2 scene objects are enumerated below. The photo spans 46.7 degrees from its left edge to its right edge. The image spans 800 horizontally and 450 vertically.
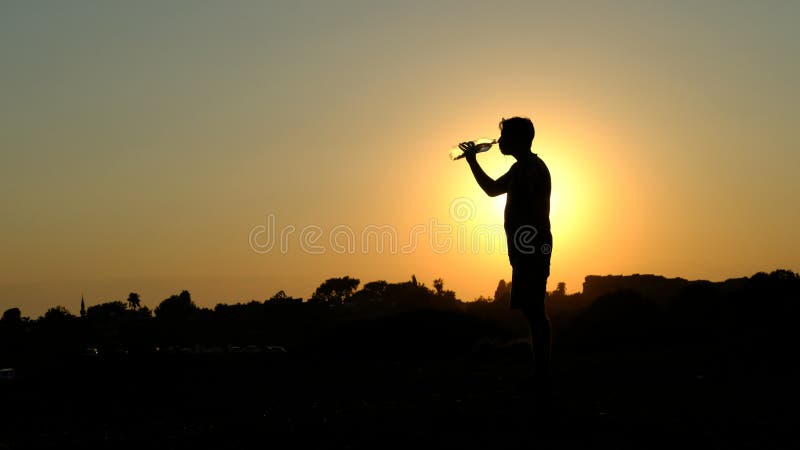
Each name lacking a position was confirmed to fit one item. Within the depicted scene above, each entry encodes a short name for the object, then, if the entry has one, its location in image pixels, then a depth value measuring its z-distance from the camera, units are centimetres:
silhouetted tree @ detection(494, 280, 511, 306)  6219
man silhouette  842
